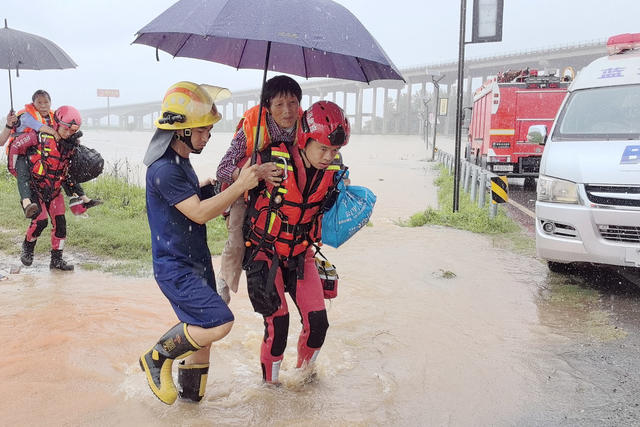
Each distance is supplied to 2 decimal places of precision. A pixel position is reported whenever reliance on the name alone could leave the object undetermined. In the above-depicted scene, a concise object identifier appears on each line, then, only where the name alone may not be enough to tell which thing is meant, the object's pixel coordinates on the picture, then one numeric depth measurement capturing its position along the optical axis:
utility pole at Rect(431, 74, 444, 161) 25.08
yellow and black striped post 8.73
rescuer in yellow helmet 2.77
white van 4.93
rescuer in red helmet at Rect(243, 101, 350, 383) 3.05
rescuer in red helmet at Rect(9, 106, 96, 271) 5.95
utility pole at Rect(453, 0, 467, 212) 9.20
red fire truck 13.63
